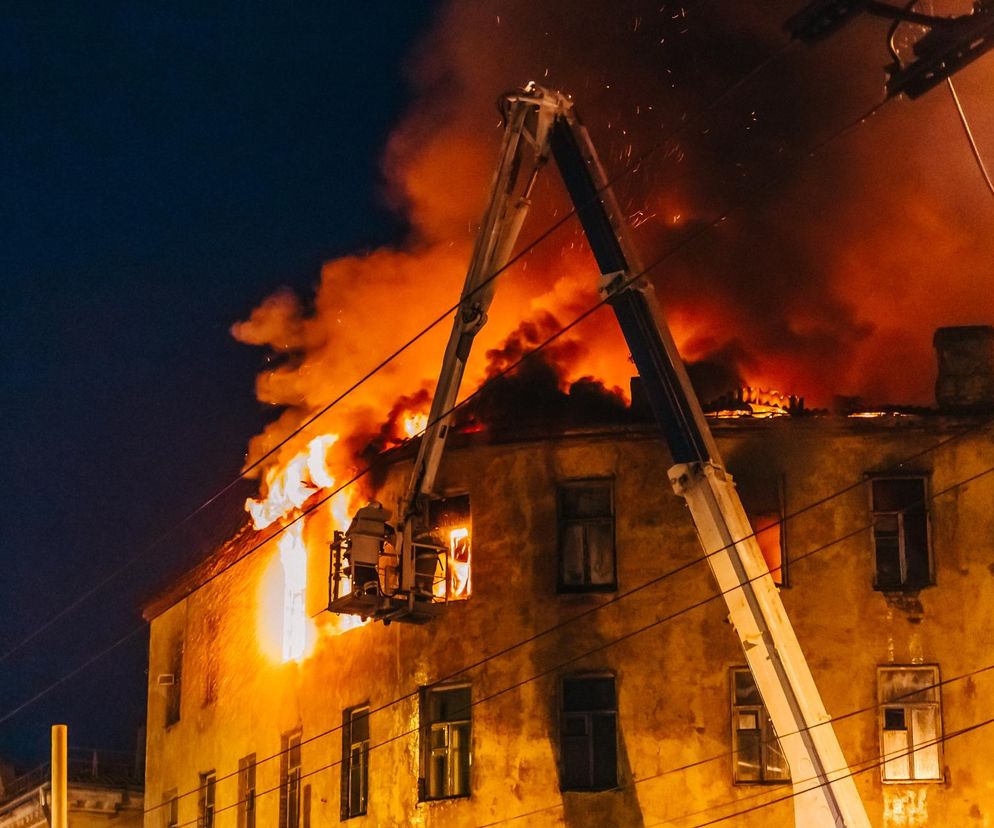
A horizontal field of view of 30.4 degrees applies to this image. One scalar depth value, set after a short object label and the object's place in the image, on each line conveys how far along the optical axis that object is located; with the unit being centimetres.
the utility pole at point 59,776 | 2903
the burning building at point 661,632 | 2686
